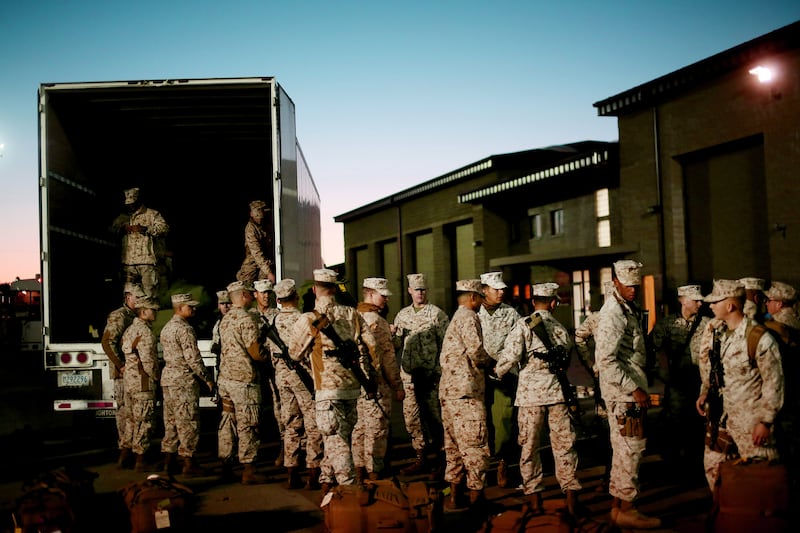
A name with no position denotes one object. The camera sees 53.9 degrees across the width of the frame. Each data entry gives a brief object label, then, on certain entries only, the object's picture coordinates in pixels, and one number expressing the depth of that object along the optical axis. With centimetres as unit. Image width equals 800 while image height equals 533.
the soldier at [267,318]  775
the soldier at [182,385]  796
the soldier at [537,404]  596
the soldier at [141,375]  827
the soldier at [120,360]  860
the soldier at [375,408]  721
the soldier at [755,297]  723
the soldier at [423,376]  816
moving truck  922
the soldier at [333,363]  627
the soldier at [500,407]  709
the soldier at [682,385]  759
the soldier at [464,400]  637
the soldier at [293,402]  729
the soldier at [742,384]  510
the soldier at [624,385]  559
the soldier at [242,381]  763
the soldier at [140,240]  1015
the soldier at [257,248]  1016
